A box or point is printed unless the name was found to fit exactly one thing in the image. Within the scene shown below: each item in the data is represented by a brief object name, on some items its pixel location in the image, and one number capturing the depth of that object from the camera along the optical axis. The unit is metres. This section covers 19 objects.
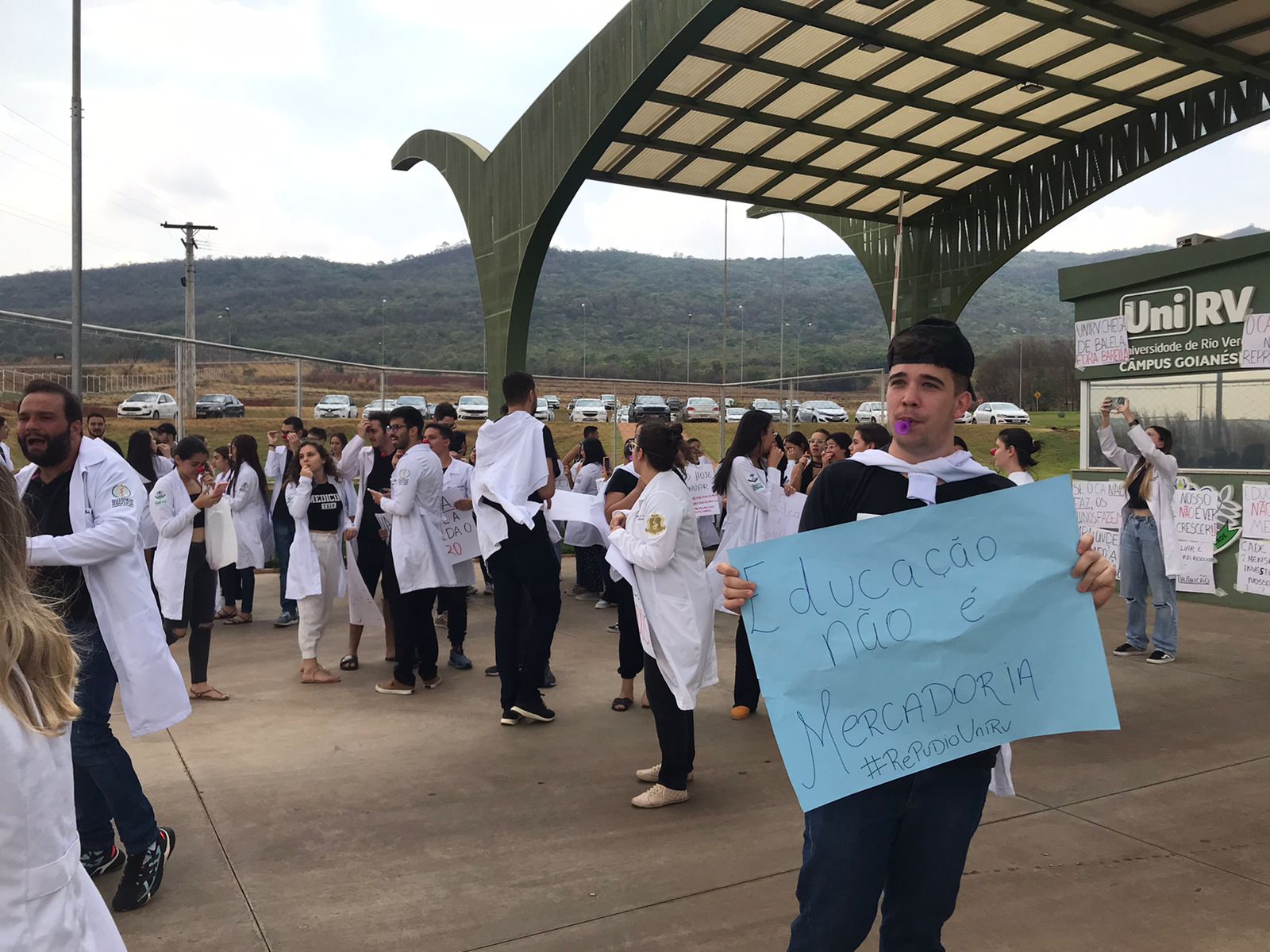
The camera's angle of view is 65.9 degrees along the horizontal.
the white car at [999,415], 26.38
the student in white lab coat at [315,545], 7.33
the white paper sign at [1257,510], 10.29
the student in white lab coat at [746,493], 6.40
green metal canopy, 10.31
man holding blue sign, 2.32
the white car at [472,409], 20.22
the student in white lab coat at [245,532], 9.71
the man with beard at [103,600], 3.72
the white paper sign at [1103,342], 12.07
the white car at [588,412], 17.17
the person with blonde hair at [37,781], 1.41
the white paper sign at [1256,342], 10.41
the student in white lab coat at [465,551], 7.54
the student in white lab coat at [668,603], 4.81
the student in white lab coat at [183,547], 6.44
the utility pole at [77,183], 12.04
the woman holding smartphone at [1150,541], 7.91
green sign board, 10.64
